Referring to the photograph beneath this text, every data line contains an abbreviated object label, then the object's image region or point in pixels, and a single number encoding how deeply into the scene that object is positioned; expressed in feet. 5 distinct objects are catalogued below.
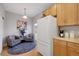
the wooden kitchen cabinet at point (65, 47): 2.42
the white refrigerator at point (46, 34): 3.71
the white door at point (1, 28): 3.46
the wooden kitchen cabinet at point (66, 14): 2.97
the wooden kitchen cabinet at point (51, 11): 3.94
